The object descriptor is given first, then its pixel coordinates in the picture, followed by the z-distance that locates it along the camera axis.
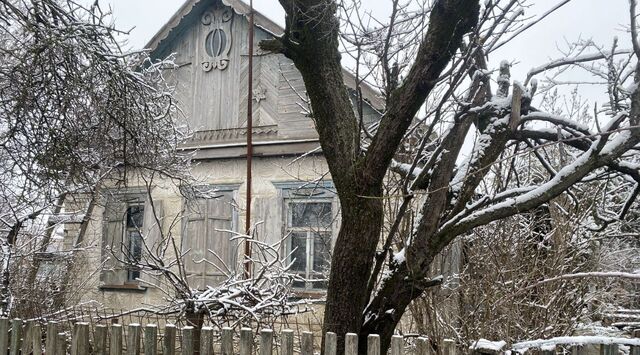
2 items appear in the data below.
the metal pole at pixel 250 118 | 11.67
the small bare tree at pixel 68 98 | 5.08
